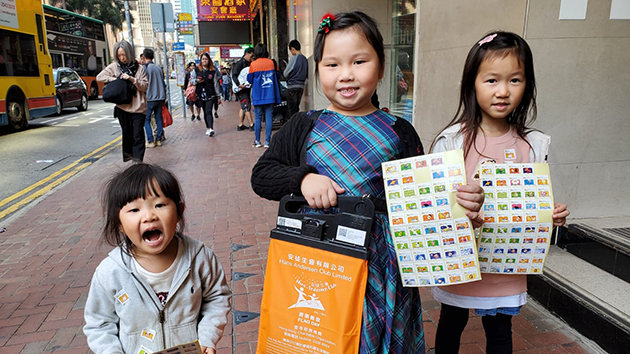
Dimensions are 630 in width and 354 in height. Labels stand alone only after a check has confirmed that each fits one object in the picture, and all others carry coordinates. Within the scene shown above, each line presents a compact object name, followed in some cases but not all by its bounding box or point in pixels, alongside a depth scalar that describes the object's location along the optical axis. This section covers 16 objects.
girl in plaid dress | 1.34
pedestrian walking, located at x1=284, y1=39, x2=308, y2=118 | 9.02
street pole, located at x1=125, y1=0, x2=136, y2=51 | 16.42
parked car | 16.22
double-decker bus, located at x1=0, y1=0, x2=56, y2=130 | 10.93
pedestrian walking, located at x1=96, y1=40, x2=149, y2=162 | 6.29
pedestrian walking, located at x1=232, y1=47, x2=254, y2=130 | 10.30
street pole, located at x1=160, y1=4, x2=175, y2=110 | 13.63
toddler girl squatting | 1.47
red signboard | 20.36
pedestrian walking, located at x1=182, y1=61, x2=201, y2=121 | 13.13
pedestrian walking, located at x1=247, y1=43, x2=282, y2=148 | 8.46
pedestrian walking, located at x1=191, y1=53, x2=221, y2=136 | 10.82
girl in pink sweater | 1.62
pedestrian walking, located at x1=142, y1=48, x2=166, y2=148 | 8.62
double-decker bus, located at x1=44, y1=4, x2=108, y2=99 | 19.12
